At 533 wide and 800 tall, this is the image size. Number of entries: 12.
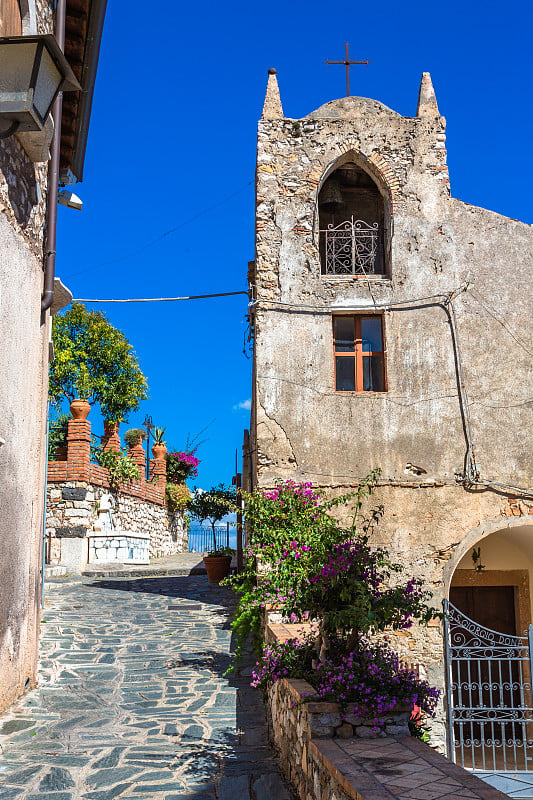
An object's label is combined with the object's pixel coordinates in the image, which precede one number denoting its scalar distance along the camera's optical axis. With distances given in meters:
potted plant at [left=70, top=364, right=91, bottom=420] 22.45
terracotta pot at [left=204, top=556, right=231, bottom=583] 15.47
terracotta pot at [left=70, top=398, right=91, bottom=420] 17.47
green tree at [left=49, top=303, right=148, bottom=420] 22.55
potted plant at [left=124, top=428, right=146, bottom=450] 21.50
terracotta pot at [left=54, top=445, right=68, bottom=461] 17.83
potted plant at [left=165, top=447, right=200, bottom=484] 27.02
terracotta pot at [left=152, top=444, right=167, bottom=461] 25.45
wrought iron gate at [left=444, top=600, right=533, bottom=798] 9.51
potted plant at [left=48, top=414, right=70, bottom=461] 17.94
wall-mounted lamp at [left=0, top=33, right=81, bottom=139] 4.35
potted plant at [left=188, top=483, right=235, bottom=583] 15.52
